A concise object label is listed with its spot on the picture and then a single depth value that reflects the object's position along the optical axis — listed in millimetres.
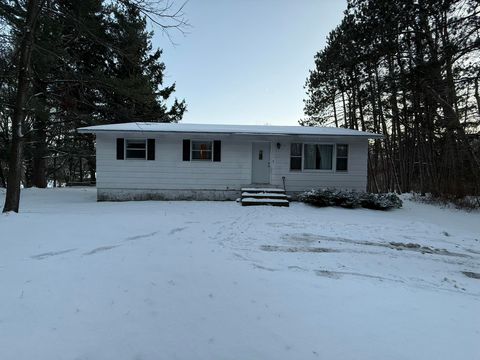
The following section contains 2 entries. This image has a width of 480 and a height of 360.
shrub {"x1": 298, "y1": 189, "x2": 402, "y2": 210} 10516
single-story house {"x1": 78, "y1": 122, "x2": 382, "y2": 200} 11719
